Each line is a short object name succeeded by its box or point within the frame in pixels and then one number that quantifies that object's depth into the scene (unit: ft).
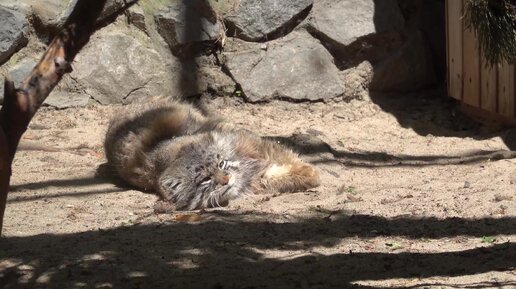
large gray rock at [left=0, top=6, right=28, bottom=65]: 53.36
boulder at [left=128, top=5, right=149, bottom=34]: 56.75
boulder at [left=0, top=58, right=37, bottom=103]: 53.72
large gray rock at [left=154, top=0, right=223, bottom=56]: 56.85
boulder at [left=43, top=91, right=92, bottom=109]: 55.16
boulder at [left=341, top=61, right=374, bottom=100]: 58.59
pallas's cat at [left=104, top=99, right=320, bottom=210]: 43.50
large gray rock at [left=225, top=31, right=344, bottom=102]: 57.72
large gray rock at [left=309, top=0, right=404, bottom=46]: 58.23
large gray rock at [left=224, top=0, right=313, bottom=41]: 57.72
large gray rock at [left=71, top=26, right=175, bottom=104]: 55.83
